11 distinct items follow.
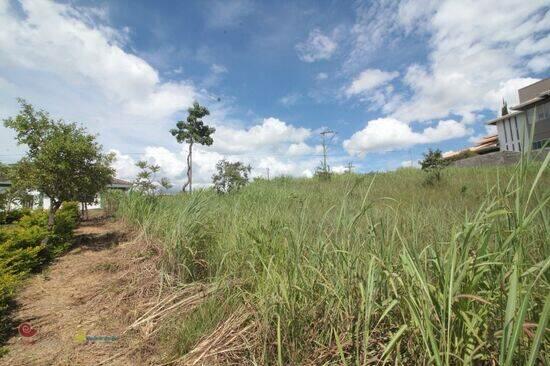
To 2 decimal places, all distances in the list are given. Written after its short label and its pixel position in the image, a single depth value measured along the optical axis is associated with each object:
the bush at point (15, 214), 12.43
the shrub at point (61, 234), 7.26
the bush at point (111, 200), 14.98
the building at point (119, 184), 24.14
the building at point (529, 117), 29.16
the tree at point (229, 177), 12.05
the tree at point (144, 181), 11.09
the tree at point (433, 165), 12.47
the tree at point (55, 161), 7.14
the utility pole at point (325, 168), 16.65
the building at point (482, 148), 45.03
